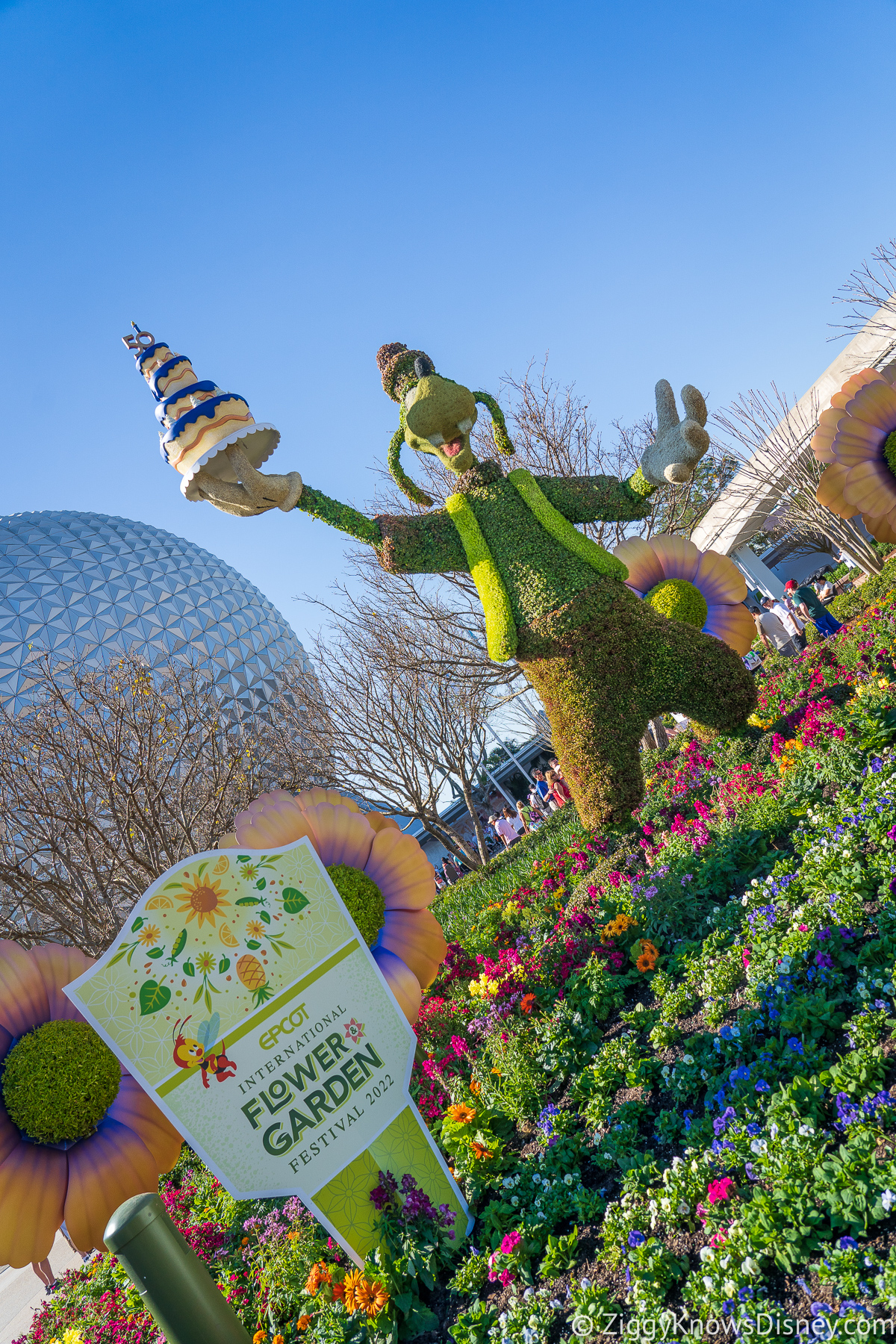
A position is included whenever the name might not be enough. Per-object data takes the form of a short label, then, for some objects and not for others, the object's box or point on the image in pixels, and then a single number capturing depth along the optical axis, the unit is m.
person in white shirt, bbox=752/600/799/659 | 13.00
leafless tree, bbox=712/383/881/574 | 12.12
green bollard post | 2.48
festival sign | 2.89
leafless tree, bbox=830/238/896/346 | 8.89
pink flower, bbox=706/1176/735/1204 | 2.48
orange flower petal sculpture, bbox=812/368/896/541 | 4.29
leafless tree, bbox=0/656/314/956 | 7.93
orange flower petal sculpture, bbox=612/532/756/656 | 5.68
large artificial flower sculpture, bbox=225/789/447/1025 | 3.75
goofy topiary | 4.70
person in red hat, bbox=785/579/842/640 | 11.81
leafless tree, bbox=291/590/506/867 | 11.16
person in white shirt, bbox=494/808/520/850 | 15.37
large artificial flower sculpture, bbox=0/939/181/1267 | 2.90
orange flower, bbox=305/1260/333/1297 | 3.52
